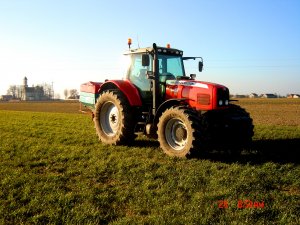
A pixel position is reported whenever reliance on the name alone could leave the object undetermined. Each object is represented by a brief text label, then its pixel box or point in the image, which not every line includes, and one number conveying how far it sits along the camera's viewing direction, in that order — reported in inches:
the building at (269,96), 5114.7
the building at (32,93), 5684.1
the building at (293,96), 4831.4
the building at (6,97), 6049.2
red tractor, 301.9
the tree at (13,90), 6437.0
